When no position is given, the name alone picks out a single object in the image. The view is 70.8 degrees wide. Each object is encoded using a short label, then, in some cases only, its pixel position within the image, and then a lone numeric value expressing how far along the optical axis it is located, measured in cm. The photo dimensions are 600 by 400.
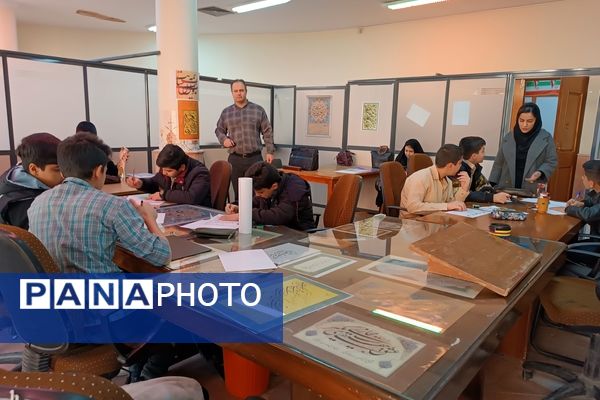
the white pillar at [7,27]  540
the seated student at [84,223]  137
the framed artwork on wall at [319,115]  579
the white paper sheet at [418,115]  489
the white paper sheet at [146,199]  256
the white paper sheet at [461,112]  460
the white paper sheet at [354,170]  462
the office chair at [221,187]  310
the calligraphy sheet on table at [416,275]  119
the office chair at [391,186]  313
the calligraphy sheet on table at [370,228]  190
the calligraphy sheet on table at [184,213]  206
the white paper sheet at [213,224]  192
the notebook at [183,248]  150
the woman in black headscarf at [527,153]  337
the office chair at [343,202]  245
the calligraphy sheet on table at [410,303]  100
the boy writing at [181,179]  265
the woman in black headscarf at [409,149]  465
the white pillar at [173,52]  358
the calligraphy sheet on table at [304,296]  104
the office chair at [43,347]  114
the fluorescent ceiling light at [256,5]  488
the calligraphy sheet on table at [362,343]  82
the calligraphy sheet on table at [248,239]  163
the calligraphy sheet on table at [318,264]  133
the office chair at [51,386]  48
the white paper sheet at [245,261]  136
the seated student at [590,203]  244
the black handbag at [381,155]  512
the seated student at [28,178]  184
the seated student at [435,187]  269
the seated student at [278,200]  214
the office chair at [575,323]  170
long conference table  78
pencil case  242
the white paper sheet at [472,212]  251
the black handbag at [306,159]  473
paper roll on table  180
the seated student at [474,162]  321
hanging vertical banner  368
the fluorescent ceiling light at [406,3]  466
